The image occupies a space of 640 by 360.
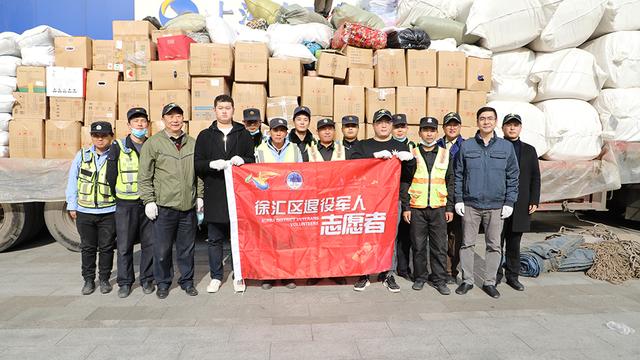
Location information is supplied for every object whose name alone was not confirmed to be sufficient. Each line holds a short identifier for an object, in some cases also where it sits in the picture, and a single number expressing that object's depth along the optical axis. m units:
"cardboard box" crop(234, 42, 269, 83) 5.32
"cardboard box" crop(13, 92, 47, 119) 5.20
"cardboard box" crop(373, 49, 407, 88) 5.55
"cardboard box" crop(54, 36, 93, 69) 5.27
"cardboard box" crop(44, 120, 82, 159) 5.19
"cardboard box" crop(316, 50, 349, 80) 5.44
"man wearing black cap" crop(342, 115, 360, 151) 3.98
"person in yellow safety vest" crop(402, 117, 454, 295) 3.78
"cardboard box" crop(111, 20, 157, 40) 5.40
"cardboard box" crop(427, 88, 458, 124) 5.55
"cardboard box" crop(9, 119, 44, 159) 5.13
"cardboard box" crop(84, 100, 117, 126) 5.26
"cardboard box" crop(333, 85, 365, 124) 5.47
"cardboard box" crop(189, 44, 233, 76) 5.25
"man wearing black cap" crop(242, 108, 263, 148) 4.20
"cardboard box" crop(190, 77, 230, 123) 5.29
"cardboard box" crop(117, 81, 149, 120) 5.32
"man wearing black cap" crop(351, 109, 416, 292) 3.80
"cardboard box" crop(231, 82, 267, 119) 5.31
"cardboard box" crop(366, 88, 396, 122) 5.54
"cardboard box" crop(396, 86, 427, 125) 5.52
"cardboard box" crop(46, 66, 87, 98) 5.24
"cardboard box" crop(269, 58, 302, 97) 5.36
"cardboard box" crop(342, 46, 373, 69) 5.58
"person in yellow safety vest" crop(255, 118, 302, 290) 3.87
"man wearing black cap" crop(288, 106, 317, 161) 4.01
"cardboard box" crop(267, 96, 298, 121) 5.33
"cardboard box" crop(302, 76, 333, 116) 5.43
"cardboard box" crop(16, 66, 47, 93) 5.23
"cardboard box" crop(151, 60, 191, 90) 5.30
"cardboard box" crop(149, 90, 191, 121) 5.27
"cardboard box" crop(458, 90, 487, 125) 5.61
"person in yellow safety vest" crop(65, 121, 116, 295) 3.69
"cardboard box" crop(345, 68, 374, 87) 5.57
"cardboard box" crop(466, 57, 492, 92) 5.68
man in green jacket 3.54
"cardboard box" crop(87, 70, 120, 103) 5.31
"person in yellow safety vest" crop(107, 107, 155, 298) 3.62
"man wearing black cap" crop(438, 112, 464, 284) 4.16
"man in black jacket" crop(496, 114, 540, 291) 3.85
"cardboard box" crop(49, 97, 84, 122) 5.25
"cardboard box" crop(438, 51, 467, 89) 5.58
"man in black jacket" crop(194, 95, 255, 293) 3.63
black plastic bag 5.64
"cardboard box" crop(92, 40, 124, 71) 5.40
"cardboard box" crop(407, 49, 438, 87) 5.54
